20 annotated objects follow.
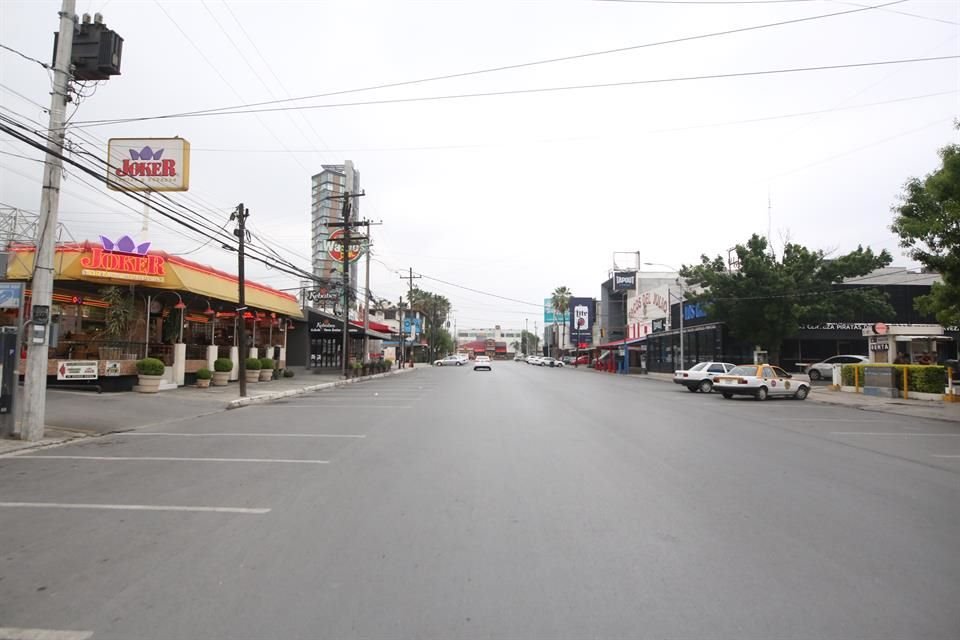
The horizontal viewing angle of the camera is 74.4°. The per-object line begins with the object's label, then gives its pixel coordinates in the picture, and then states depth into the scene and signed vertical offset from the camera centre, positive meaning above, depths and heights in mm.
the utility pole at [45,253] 12328 +2066
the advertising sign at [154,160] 19422 +6107
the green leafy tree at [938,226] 16656 +3724
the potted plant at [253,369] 30688 -561
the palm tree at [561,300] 112938 +10307
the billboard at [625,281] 74562 +9078
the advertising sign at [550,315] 114325 +7781
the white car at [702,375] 30306 -838
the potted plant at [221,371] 27453 -587
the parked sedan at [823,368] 38938 -648
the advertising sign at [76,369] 20188 -390
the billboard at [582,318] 107562 +6832
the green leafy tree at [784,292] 34812 +3698
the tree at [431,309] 98788 +8178
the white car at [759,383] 24891 -1014
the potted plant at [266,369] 32375 -587
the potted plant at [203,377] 25375 -782
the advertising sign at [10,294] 12383 +1243
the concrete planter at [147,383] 21875 -892
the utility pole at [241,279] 22969 +2888
